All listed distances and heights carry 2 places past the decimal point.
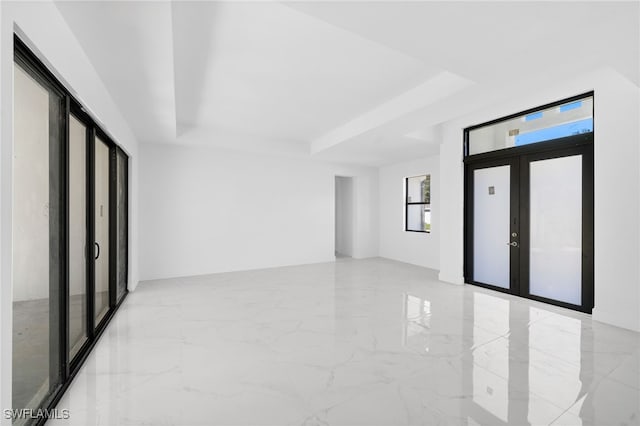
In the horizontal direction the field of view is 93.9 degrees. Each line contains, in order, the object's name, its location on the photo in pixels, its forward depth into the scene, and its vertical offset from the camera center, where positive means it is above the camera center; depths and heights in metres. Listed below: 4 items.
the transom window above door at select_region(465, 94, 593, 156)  3.81 +1.22
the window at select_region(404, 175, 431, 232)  7.22 +0.18
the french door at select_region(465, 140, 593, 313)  3.81 -0.17
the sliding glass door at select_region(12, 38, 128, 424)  1.67 -0.17
